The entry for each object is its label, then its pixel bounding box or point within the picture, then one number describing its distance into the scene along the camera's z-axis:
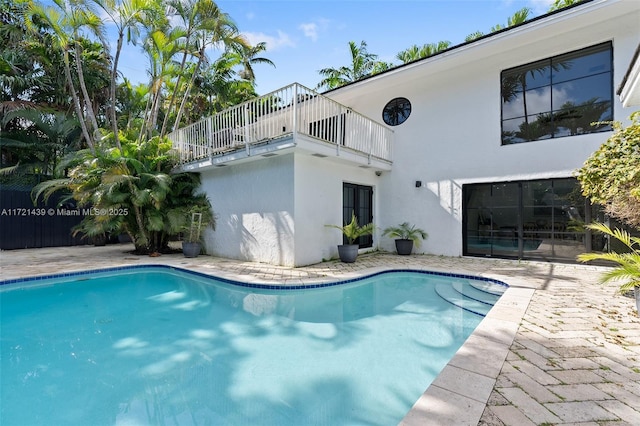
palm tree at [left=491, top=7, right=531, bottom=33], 13.67
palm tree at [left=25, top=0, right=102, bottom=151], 9.12
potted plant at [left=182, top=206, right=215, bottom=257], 9.66
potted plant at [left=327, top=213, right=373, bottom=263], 8.33
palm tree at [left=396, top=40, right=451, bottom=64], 17.00
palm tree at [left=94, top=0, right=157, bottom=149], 9.81
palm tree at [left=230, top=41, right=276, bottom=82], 13.90
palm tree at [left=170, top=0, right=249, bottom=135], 10.62
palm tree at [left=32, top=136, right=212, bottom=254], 9.02
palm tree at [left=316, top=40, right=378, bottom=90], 20.12
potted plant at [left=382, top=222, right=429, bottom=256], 9.66
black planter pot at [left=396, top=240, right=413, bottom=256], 9.64
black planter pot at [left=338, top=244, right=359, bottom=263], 8.32
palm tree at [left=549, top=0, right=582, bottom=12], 12.92
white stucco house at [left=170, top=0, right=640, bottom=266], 7.25
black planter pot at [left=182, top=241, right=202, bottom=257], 9.62
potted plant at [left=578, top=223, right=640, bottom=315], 3.57
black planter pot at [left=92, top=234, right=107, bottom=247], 12.74
